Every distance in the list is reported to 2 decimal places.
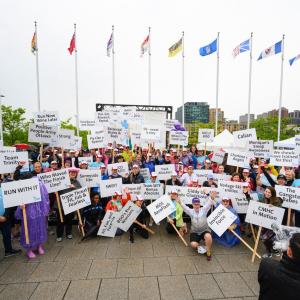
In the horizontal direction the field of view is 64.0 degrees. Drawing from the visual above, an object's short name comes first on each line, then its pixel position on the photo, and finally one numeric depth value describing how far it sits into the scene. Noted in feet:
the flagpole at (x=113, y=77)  66.23
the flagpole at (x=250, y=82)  61.63
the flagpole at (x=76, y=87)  63.48
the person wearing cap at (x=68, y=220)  22.06
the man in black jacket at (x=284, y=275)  7.16
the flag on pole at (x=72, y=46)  57.77
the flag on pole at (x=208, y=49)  55.36
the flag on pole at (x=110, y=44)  59.31
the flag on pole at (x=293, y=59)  54.16
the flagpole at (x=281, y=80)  61.87
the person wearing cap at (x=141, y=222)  22.47
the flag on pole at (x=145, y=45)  60.44
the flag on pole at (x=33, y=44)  54.85
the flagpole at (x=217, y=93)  62.10
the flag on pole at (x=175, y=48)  57.67
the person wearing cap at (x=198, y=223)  20.38
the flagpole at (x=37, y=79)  58.18
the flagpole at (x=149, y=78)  64.90
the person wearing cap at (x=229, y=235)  21.22
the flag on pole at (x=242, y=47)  55.62
